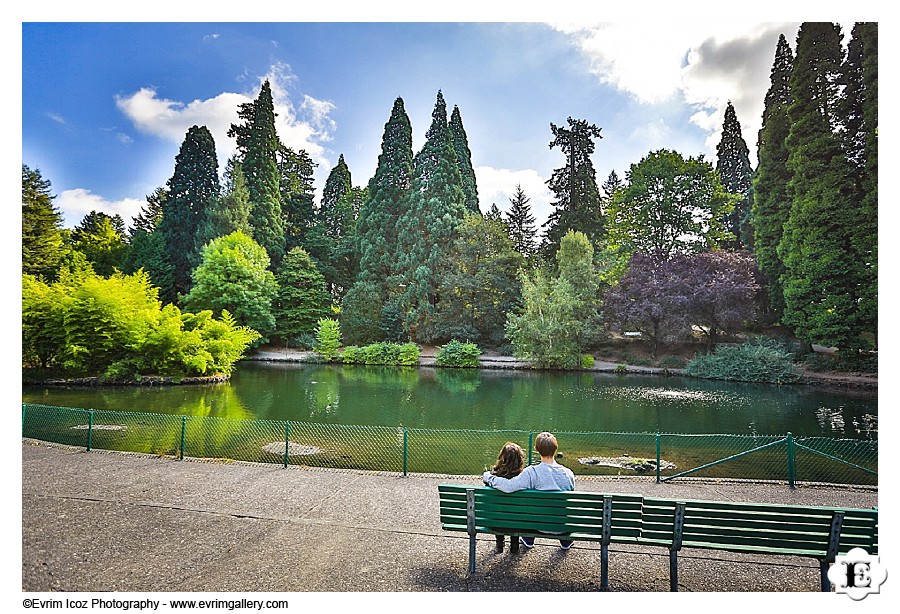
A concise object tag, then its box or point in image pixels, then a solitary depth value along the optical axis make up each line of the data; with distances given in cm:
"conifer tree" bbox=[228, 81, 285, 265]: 2639
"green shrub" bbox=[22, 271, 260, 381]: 1261
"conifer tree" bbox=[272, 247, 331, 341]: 2419
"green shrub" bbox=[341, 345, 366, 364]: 2120
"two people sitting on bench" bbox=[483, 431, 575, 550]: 271
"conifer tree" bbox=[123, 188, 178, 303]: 2475
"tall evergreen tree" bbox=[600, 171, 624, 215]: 2648
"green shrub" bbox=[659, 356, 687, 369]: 1773
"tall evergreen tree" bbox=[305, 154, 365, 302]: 2777
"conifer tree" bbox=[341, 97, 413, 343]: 2372
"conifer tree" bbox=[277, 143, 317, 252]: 2908
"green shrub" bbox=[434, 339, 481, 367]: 2025
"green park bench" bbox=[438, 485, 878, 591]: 239
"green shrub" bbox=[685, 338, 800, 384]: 1459
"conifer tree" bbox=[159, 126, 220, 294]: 2605
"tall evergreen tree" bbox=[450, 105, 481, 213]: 2630
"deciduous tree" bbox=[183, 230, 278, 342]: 2123
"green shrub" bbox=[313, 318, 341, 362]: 2136
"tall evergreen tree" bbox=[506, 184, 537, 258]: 2869
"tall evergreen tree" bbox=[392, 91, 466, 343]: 2334
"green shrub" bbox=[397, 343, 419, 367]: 2069
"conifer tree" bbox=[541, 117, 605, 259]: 2552
